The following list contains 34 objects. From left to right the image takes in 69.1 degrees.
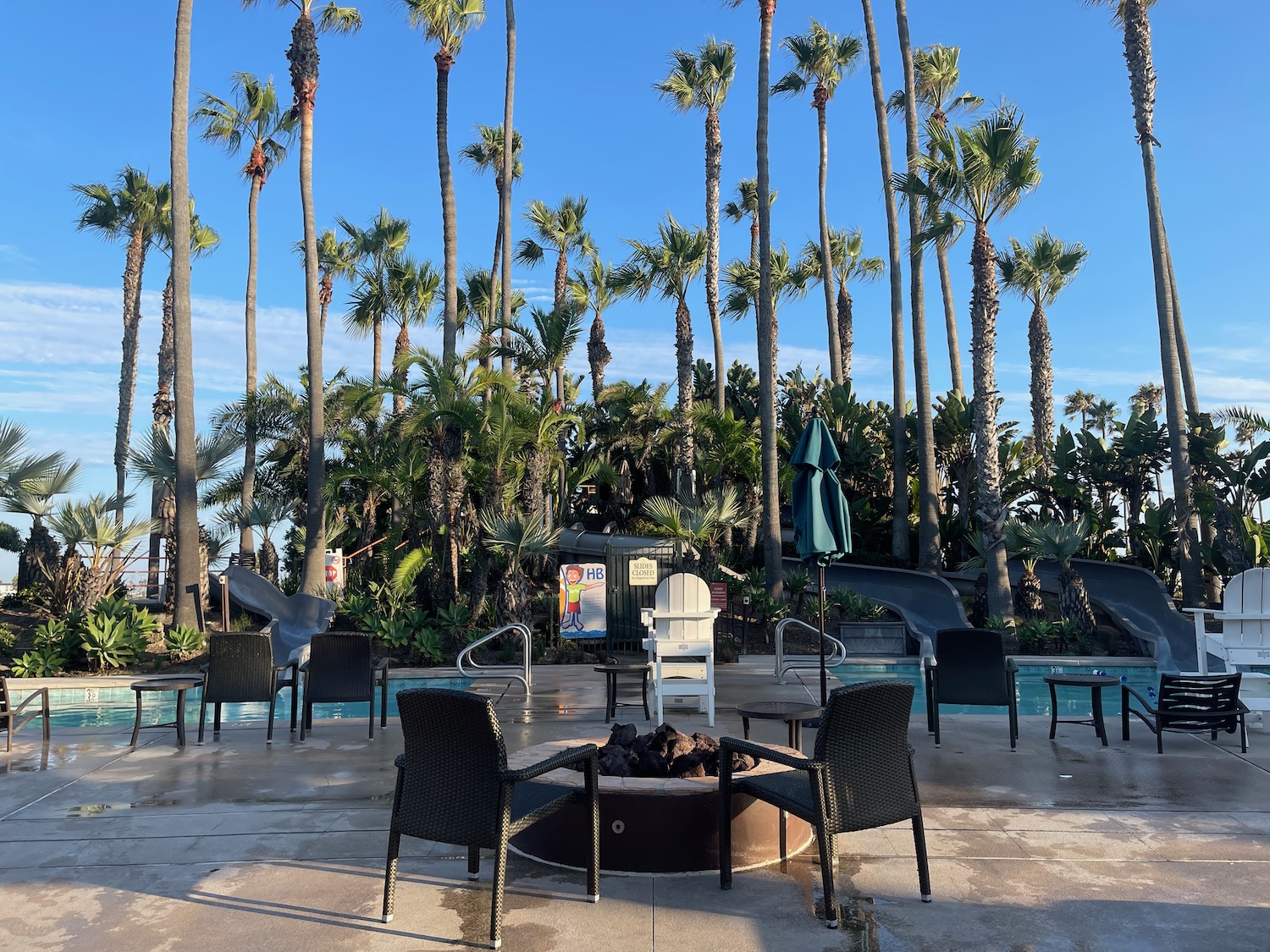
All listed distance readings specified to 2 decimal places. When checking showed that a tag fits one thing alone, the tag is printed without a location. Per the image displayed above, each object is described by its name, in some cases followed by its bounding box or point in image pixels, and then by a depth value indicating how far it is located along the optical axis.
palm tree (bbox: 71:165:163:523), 30.31
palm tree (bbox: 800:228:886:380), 32.50
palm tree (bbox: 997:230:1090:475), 25.69
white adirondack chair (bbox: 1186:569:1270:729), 8.86
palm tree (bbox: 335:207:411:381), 31.19
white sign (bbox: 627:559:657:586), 14.49
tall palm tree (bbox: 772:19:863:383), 26.81
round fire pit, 4.43
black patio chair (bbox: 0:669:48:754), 7.10
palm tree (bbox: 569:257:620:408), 30.86
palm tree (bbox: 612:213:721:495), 24.00
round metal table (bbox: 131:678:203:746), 7.56
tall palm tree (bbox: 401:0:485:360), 21.56
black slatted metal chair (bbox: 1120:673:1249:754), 7.25
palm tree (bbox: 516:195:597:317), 32.59
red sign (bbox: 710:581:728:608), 13.44
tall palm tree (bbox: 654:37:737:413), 26.42
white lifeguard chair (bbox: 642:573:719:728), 8.57
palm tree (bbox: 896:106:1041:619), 16.95
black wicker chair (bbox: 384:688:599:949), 3.70
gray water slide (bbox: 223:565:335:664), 16.44
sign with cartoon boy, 14.02
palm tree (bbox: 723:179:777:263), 34.12
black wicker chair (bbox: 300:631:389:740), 8.03
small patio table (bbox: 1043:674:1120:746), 7.36
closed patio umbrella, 8.02
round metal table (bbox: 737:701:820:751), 5.68
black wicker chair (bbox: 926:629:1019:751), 7.65
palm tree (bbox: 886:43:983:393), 26.98
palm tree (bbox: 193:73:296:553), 27.55
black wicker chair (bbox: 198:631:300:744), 7.82
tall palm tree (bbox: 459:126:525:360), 32.69
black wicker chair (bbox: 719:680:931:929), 3.81
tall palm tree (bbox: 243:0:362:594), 19.14
